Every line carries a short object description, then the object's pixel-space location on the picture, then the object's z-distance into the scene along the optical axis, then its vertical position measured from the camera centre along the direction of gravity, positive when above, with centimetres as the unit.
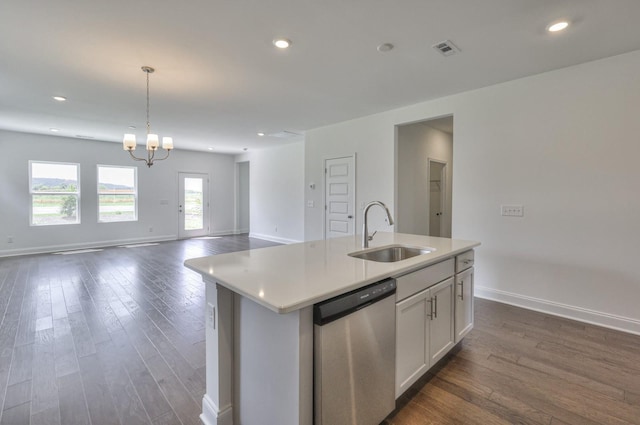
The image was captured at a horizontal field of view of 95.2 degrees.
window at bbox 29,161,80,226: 652 +32
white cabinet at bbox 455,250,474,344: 233 -73
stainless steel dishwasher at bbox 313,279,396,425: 129 -73
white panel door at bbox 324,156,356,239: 535 +20
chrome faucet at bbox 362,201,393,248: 229 -21
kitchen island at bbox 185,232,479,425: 126 -58
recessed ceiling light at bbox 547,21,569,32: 233 +147
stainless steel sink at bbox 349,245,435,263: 231 -38
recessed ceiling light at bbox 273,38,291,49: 256 +146
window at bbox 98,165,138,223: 738 +33
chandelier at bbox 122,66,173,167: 363 +80
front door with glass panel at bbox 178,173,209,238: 866 +4
